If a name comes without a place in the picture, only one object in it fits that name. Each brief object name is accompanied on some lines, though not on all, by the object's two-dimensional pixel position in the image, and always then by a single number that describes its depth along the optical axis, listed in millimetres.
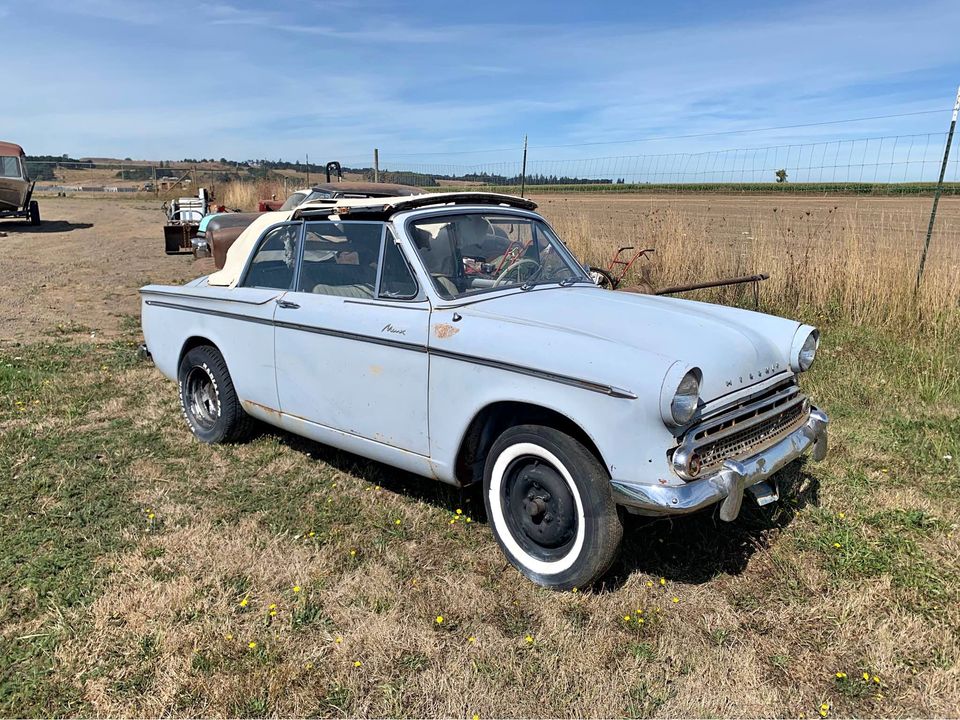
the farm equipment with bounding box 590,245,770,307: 5023
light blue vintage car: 2783
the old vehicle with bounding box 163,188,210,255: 14977
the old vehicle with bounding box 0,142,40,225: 19859
